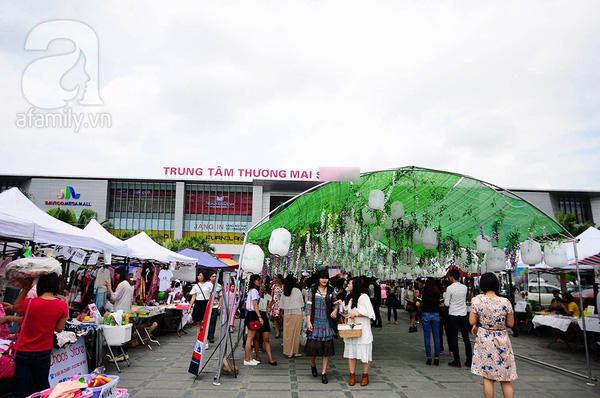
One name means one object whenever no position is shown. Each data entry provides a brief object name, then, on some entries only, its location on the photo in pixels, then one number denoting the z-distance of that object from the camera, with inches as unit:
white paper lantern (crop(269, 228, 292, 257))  256.7
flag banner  215.9
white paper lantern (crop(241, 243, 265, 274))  246.8
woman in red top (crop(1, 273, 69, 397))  131.0
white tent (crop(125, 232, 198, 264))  386.3
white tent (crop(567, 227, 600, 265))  327.0
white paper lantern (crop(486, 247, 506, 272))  368.8
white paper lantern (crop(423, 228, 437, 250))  310.5
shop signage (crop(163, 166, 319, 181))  1943.9
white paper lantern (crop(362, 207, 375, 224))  306.0
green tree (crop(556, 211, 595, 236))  1182.0
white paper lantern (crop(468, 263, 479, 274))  560.8
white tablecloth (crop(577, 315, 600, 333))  294.8
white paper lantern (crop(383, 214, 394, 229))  339.2
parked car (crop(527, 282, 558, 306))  671.1
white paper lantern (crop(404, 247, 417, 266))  459.5
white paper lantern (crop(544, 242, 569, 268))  281.7
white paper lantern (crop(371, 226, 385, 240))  356.4
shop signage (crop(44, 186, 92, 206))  1934.1
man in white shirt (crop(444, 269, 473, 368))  259.9
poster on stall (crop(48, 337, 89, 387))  176.1
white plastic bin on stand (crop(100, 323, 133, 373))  228.1
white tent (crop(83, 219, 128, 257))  327.3
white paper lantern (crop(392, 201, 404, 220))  276.2
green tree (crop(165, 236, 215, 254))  1310.3
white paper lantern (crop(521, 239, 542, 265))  291.6
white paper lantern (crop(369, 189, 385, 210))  255.8
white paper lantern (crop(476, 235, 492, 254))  340.5
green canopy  273.1
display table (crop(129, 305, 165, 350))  312.6
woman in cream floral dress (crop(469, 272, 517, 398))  150.9
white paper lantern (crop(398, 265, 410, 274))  620.8
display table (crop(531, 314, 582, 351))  322.0
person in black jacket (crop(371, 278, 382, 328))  463.4
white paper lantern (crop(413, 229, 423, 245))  329.1
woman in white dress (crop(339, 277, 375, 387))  207.8
